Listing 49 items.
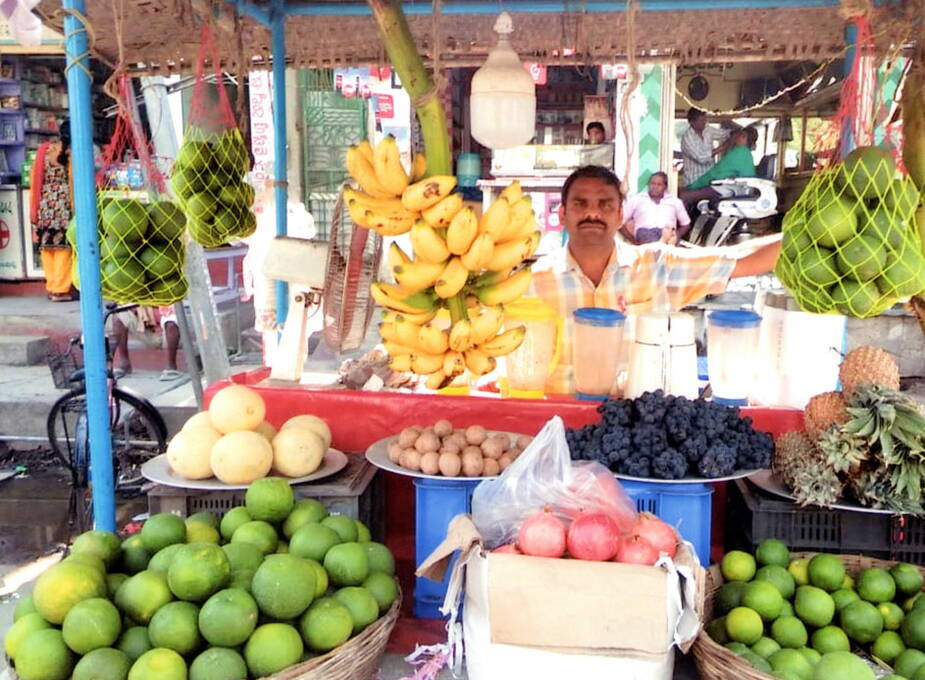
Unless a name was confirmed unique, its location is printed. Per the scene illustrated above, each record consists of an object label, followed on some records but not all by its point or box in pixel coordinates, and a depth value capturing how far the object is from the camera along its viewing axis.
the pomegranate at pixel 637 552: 1.57
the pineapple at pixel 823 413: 2.08
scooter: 8.58
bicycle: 4.25
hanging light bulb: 2.71
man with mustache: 3.38
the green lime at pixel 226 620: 1.51
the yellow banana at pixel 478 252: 1.79
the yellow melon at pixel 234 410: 2.21
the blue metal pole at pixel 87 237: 1.95
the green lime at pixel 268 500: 1.89
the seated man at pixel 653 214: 7.55
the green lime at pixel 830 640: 1.75
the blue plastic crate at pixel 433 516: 2.03
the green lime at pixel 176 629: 1.51
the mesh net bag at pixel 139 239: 2.25
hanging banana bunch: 1.77
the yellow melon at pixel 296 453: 2.15
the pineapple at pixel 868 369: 2.14
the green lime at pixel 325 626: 1.60
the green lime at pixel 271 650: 1.52
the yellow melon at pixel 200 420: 2.26
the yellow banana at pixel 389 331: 1.93
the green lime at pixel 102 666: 1.45
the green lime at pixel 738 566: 1.89
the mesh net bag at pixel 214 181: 2.67
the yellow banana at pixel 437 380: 1.97
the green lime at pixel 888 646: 1.77
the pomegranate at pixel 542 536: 1.59
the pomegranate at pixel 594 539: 1.58
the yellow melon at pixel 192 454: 2.14
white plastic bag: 1.76
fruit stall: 1.52
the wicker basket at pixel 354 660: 1.54
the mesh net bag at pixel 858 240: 1.78
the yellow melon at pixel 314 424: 2.31
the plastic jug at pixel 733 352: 2.48
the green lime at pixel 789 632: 1.75
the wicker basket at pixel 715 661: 1.57
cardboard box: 1.50
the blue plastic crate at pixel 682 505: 1.97
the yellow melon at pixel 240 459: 2.09
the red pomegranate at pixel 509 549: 1.63
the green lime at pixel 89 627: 1.50
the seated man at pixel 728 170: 8.98
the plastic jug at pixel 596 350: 2.53
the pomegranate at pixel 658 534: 1.62
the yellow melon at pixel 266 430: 2.30
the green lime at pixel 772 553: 1.92
